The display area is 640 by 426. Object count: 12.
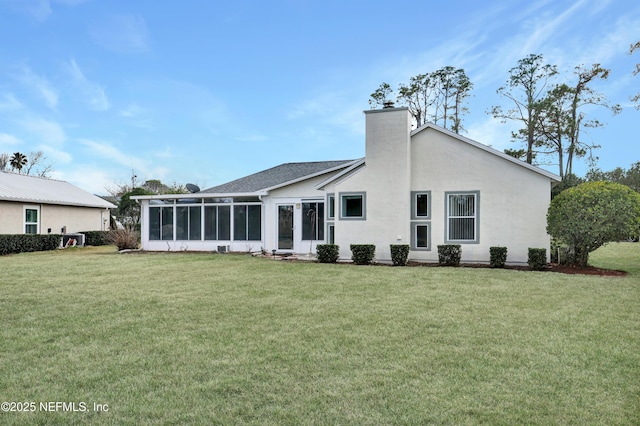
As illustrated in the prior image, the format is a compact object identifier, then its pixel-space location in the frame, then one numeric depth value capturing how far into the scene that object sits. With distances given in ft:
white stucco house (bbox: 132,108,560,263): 43.57
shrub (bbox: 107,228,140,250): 63.77
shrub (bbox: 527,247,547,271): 39.88
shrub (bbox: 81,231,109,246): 82.02
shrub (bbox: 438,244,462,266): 42.96
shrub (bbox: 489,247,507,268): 41.57
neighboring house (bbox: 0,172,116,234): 69.19
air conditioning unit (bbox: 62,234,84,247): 76.89
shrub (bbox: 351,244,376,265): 44.75
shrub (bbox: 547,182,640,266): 37.93
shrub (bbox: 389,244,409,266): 43.42
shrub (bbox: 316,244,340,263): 45.80
